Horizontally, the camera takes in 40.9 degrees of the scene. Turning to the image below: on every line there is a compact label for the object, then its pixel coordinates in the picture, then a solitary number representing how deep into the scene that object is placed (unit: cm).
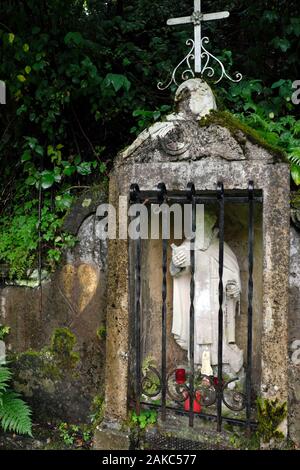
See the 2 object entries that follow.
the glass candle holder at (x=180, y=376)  291
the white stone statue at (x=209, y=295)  302
